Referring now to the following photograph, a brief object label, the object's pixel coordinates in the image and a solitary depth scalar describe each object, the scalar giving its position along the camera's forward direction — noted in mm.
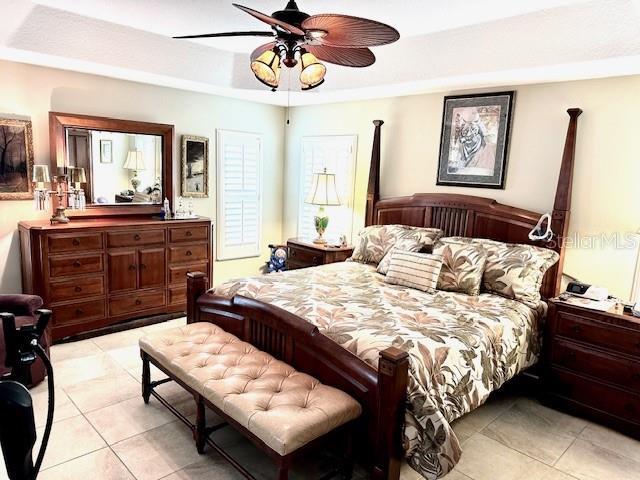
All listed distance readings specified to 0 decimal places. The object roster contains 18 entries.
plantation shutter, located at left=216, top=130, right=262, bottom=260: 5254
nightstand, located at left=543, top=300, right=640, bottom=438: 2773
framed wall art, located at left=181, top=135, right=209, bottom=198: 4875
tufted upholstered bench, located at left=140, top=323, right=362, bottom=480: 1919
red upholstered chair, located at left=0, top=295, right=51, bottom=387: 3084
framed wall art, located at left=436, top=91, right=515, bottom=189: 3807
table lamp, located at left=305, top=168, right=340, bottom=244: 4910
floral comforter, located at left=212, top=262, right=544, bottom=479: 2068
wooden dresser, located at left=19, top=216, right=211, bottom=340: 3668
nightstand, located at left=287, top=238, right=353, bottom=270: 4621
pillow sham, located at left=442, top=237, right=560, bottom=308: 3234
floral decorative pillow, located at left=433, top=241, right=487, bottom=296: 3326
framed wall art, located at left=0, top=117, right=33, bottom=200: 3723
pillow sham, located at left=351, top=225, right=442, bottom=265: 3959
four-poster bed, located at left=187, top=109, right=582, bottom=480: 2053
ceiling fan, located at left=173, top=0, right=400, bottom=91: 1963
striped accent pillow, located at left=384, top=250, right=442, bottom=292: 3363
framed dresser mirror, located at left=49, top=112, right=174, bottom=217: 4012
